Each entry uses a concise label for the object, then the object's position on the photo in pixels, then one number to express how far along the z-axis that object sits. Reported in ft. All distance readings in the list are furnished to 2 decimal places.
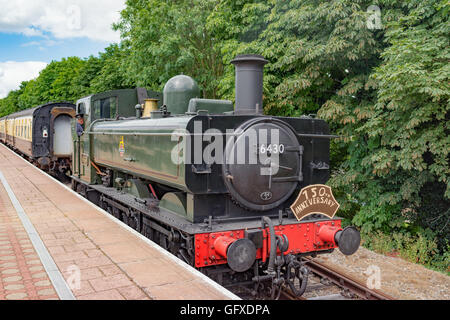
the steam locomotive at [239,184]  14.74
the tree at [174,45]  48.98
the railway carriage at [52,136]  55.01
